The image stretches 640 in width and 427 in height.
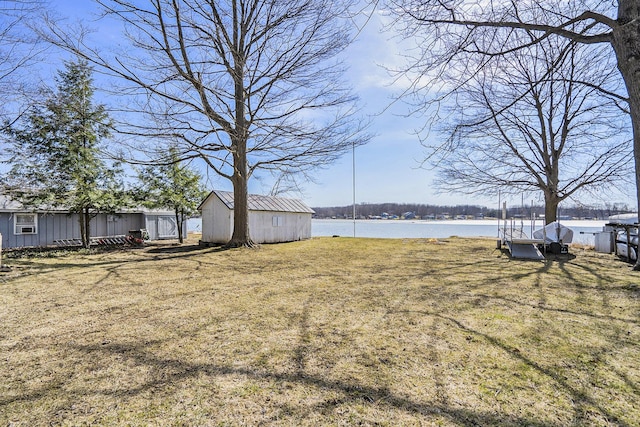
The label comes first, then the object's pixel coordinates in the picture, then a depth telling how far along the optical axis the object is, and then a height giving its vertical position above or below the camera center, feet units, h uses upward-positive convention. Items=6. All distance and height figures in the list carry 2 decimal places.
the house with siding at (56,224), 45.60 -1.11
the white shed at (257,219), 50.65 -0.59
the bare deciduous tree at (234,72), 27.89 +14.90
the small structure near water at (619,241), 31.30 -3.76
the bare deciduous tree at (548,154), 43.11 +8.90
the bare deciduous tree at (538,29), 11.22 +8.32
